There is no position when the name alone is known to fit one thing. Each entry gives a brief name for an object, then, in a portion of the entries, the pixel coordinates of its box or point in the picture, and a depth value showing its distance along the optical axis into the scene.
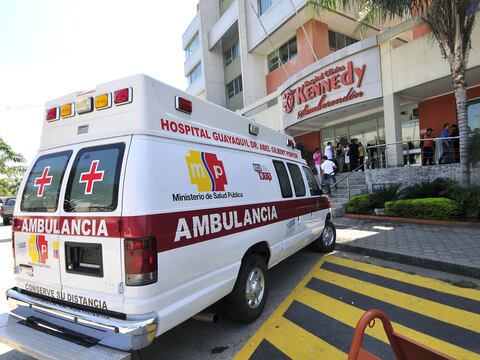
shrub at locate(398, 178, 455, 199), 9.54
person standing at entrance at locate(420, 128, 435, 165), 11.87
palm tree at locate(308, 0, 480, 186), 8.75
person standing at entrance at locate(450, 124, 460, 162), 10.88
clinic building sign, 13.76
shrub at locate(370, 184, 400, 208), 10.52
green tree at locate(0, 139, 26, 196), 30.03
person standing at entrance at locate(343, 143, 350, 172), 15.75
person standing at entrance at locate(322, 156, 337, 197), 12.98
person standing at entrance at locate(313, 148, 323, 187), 15.05
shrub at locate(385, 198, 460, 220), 8.42
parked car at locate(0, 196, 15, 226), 19.83
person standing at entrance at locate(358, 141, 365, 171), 15.25
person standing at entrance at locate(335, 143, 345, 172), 18.52
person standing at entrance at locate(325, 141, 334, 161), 14.93
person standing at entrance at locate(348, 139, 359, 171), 15.31
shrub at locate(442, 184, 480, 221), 7.99
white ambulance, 2.66
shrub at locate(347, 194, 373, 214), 10.61
